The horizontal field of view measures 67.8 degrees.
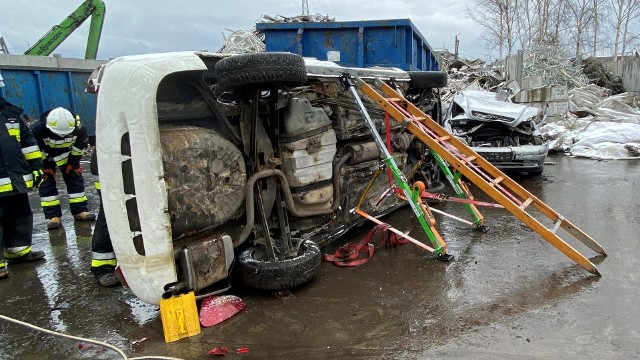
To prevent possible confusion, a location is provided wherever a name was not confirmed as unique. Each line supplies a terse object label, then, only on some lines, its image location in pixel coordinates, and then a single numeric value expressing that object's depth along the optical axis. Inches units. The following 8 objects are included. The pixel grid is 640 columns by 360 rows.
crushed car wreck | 283.6
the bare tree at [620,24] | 989.2
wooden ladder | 136.7
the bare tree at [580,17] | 1005.8
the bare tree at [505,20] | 1000.9
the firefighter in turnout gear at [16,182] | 162.1
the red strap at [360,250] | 156.0
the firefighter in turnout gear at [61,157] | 205.6
